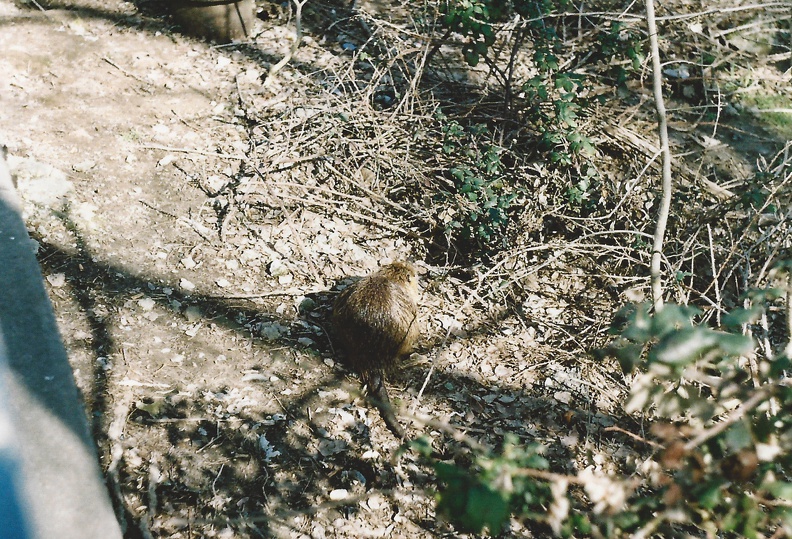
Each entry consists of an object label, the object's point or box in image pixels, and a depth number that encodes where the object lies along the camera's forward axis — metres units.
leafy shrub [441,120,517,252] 4.61
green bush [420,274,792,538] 1.39
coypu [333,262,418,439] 3.67
